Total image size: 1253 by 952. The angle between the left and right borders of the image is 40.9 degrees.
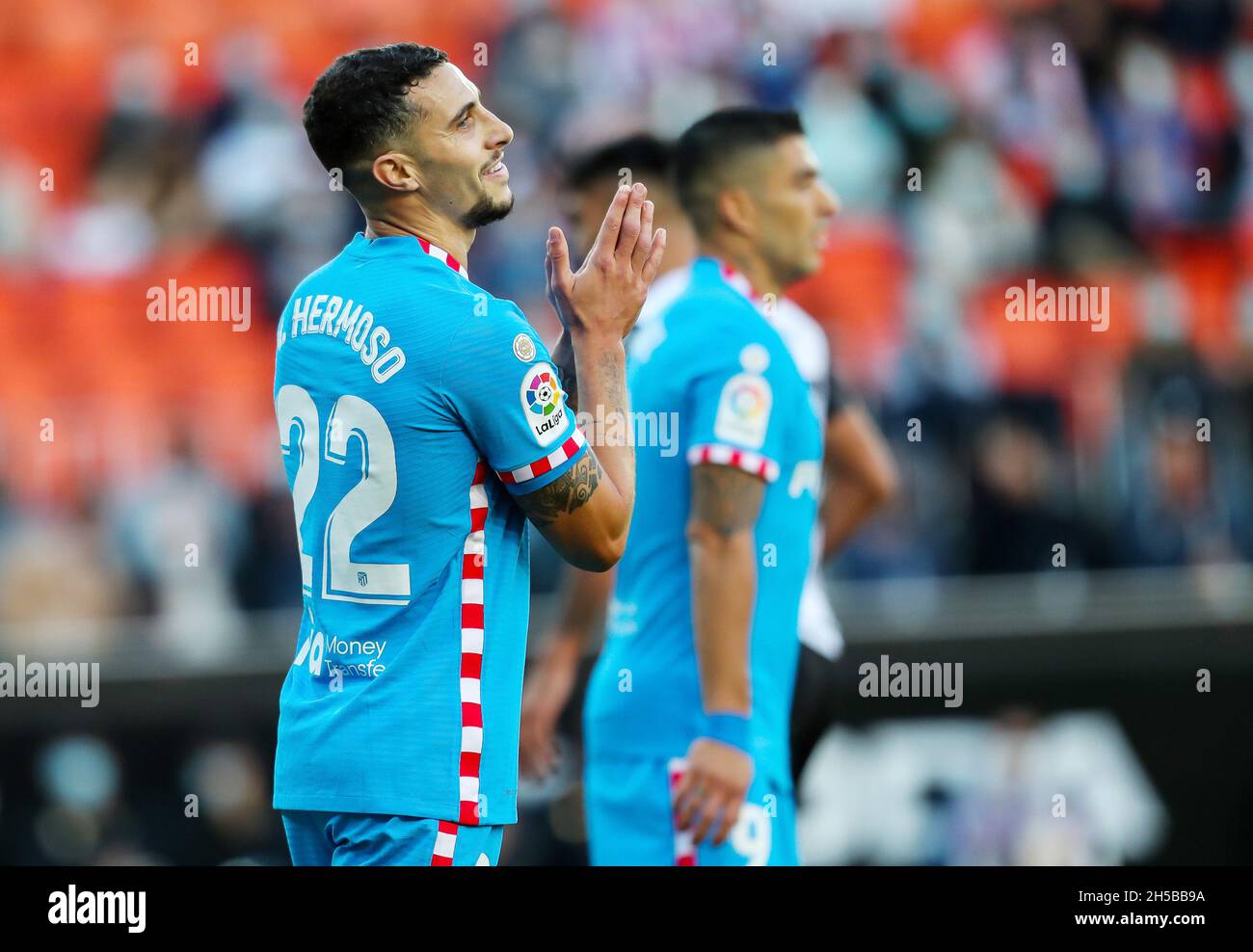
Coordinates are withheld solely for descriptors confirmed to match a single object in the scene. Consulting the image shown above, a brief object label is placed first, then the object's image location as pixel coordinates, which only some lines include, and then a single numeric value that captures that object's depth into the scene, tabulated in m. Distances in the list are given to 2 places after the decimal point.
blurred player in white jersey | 4.23
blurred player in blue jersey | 3.68
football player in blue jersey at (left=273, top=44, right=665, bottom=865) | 2.60
